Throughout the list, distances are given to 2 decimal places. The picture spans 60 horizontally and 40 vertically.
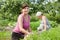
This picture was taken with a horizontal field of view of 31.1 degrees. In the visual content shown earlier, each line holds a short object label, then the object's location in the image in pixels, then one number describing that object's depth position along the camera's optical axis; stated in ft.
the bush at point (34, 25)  21.63
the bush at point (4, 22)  24.50
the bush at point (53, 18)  30.21
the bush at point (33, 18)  29.49
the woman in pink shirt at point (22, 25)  8.42
